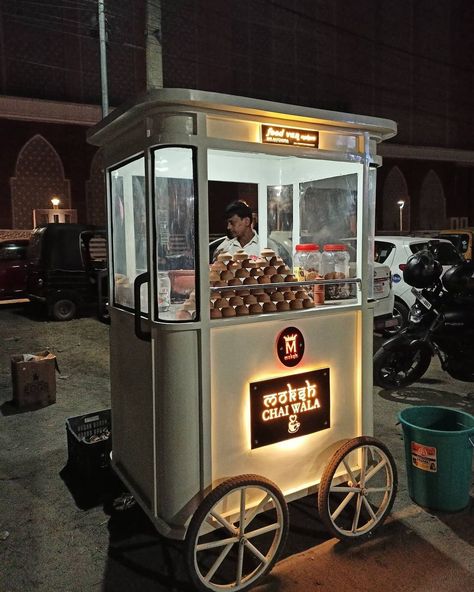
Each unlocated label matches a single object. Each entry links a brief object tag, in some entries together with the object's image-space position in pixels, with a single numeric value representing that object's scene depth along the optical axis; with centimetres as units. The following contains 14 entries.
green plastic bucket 327
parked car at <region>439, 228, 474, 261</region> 1310
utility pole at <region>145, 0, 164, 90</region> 1190
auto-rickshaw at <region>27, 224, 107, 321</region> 1101
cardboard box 564
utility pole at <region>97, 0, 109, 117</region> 1378
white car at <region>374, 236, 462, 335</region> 845
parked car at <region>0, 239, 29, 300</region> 1261
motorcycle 575
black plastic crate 378
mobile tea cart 261
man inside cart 400
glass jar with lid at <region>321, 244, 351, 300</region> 339
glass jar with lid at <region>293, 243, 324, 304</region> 358
